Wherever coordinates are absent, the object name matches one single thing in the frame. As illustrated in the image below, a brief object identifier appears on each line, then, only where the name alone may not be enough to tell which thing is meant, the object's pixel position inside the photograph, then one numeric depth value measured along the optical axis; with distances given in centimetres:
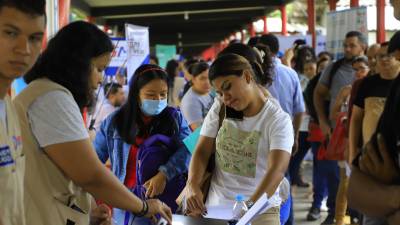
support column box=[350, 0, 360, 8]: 934
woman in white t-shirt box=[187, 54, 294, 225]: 254
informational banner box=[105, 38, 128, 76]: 853
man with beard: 561
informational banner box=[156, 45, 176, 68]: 1993
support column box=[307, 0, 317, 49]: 1288
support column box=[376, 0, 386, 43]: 871
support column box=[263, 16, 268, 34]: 1922
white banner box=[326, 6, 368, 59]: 776
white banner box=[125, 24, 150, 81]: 729
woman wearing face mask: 314
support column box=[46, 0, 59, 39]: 572
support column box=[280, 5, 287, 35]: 1654
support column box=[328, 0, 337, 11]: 1098
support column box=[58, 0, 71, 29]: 607
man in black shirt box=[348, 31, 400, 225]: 149
